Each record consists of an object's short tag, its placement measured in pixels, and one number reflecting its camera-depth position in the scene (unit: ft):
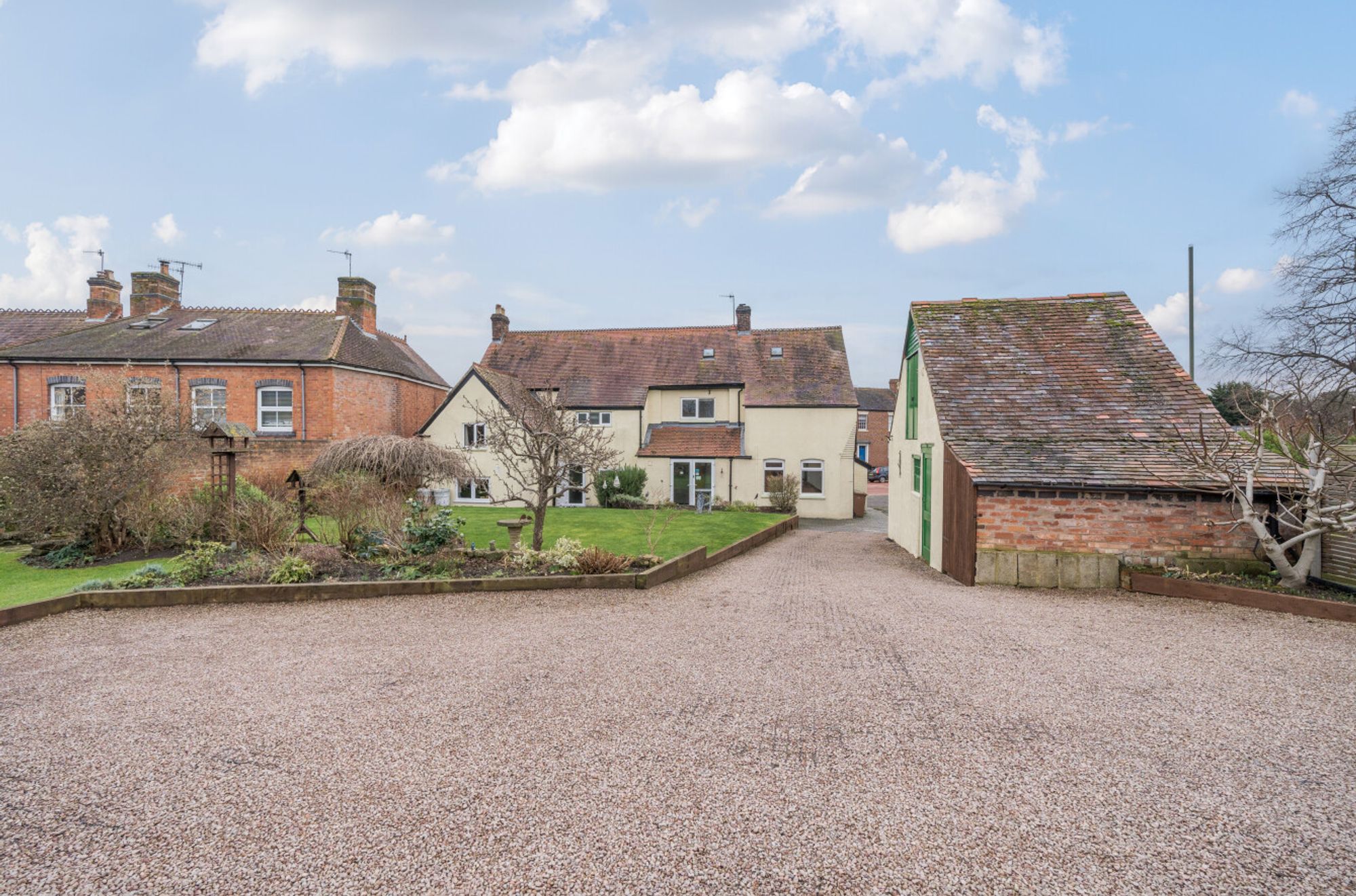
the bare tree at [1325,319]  57.88
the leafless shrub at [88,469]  36.70
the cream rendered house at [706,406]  85.76
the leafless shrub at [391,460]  52.70
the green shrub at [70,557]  36.86
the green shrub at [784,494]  81.56
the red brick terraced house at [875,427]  192.95
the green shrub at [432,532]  35.60
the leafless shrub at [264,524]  35.27
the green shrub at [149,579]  29.55
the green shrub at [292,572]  29.96
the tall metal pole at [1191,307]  82.17
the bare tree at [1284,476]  28.17
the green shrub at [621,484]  83.15
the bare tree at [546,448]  35.53
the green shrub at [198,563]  30.45
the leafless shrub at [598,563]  32.60
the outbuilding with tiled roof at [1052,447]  32.62
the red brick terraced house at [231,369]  74.74
